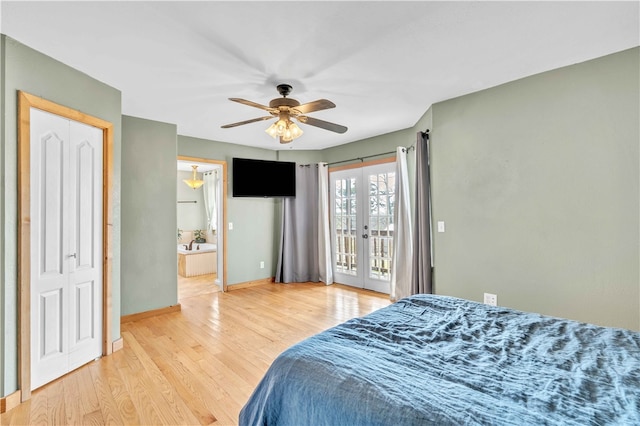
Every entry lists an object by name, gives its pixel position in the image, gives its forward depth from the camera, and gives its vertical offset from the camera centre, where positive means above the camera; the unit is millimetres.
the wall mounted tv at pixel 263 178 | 5016 +696
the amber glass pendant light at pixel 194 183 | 6545 +784
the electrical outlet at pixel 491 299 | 2854 -807
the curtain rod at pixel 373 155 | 3557 +982
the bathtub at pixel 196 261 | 6188 -913
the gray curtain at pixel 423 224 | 3547 -97
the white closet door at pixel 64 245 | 2209 -209
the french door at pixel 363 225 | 4691 -137
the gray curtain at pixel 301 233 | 5465 -290
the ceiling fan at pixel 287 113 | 2461 +907
